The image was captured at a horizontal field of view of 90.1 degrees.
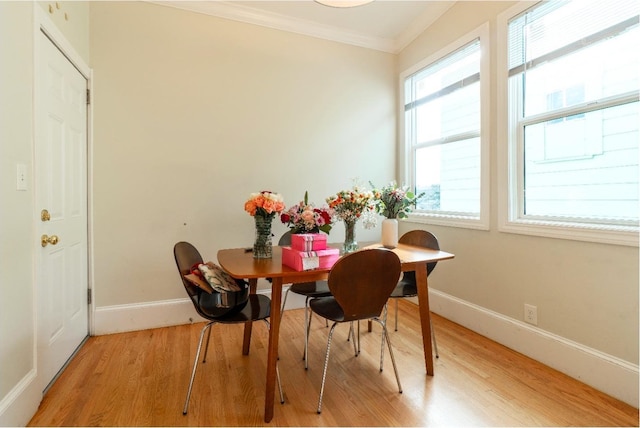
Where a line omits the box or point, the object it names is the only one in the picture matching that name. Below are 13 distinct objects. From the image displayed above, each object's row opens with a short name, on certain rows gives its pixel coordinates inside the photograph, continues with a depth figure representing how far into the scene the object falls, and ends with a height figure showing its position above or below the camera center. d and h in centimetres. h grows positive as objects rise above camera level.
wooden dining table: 162 -34
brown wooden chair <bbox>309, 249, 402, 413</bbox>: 160 -37
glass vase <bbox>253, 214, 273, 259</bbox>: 199 -18
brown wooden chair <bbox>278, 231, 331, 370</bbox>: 221 -59
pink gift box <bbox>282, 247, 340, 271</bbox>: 170 -26
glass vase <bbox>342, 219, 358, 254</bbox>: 217 -20
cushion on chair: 174 -38
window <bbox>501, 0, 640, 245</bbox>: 184 +59
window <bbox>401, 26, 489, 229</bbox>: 278 +76
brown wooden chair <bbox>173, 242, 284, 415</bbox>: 176 -57
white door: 179 +3
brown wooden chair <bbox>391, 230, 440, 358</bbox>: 226 -40
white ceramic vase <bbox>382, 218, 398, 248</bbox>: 229 -16
